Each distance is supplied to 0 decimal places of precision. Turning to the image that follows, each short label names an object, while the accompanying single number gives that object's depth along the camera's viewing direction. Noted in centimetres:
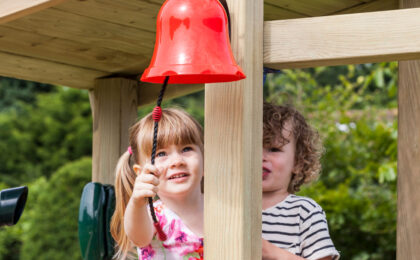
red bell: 175
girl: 218
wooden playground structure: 181
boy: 216
